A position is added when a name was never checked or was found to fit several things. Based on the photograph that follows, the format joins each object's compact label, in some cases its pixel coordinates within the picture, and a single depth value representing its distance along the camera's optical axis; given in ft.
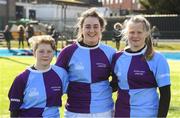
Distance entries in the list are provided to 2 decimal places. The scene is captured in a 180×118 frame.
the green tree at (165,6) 182.00
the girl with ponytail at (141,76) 15.28
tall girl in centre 16.14
